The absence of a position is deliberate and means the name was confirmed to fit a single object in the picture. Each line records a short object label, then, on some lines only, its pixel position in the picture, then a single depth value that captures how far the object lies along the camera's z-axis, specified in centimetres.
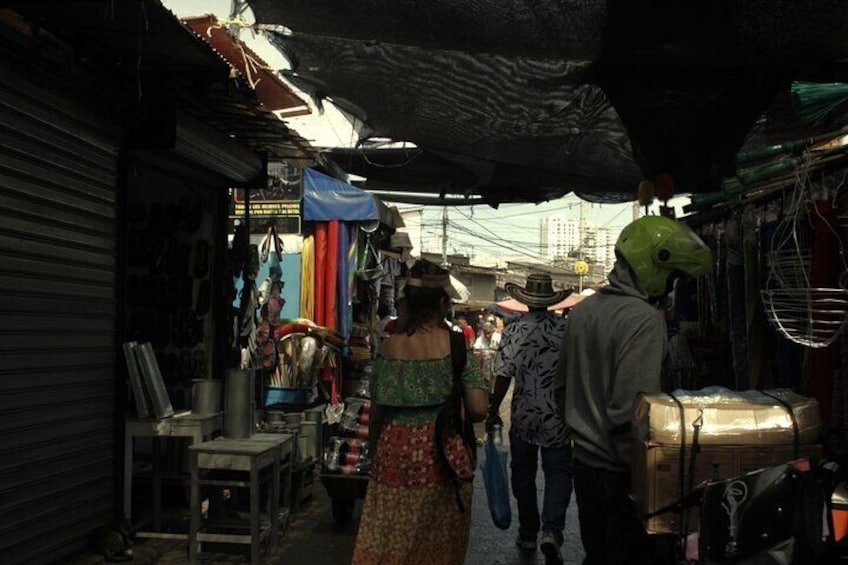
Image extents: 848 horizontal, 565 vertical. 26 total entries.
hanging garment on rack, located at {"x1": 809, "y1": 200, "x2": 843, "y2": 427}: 394
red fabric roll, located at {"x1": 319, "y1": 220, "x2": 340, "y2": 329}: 1127
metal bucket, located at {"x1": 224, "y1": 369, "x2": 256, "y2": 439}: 635
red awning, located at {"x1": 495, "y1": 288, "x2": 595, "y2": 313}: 2025
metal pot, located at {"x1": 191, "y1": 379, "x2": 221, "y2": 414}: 658
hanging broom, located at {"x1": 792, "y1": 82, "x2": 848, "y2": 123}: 380
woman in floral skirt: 406
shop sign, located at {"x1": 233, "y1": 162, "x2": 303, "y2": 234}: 1175
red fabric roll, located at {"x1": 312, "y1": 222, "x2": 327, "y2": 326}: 1130
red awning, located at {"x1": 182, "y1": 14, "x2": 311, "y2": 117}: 712
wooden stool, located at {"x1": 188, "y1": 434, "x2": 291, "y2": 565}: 573
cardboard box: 292
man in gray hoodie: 344
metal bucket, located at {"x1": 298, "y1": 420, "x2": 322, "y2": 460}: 770
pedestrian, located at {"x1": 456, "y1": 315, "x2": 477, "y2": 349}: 2183
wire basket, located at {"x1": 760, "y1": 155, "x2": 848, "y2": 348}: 384
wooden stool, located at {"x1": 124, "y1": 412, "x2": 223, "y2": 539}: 622
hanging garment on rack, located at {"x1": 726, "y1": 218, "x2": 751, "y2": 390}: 533
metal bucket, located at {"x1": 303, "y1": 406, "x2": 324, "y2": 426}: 793
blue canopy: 1115
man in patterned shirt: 602
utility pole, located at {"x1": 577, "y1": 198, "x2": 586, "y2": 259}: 5357
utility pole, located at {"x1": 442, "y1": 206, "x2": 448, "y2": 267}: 3912
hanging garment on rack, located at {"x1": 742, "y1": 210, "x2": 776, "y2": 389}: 503
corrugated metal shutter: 490
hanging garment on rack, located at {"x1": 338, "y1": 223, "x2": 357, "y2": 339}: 1133
